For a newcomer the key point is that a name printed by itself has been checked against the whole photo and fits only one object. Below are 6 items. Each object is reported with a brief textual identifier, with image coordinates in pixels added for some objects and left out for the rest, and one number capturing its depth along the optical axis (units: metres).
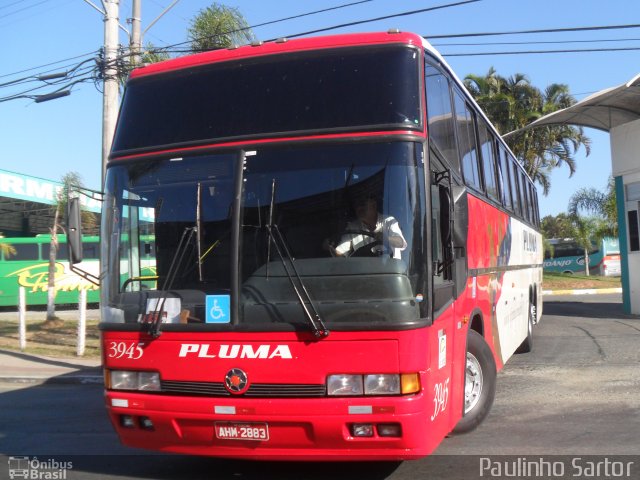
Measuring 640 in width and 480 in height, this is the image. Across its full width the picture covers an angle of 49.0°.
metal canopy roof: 16.66
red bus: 4.77
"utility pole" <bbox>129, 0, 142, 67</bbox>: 14.31
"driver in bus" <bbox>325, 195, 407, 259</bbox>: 4.88
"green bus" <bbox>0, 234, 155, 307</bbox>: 29.25
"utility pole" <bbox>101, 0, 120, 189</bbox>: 13.35
